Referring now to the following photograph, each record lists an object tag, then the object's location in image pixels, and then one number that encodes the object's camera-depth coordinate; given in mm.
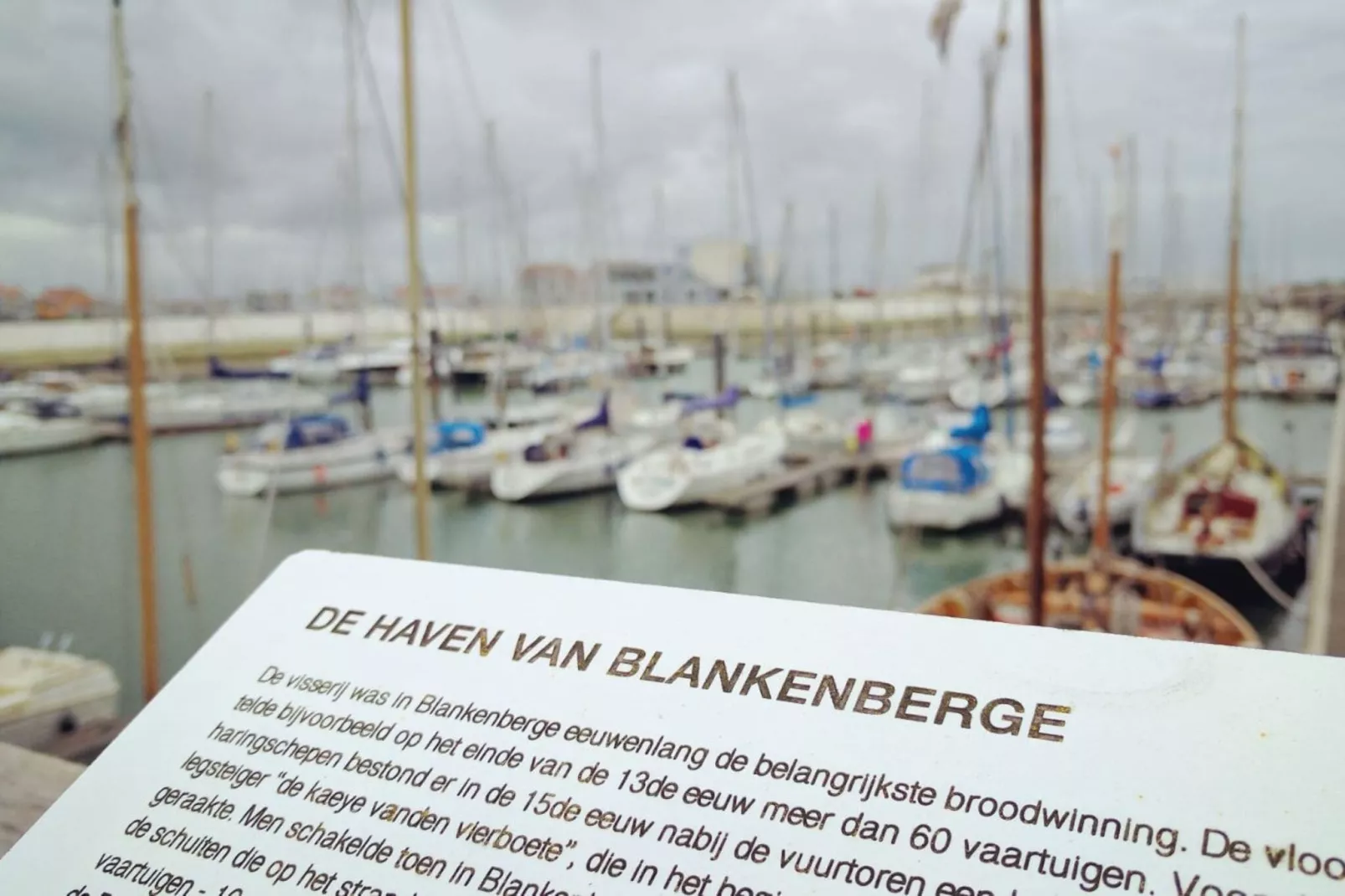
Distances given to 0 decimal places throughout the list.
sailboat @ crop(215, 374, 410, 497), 9977
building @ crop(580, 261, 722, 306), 17969
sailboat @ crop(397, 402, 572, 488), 12211
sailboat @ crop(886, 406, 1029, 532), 11289
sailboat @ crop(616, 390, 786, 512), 11602
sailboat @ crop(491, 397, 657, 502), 11859
